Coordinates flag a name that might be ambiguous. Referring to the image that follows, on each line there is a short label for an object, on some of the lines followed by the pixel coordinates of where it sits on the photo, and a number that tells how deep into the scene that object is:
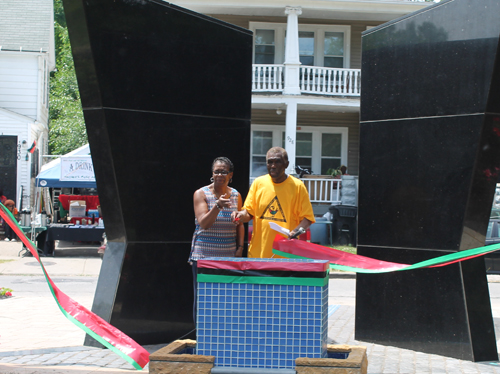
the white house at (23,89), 21.23
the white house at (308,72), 18.03
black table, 14.71
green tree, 33.34
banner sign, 15.23
